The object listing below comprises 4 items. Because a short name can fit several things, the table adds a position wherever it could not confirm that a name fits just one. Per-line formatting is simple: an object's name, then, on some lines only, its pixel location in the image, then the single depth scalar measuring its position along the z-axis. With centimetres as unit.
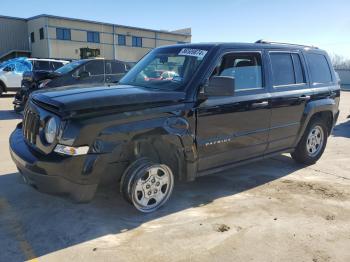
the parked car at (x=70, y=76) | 1003
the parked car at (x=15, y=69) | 1620
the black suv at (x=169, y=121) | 326
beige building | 3769
